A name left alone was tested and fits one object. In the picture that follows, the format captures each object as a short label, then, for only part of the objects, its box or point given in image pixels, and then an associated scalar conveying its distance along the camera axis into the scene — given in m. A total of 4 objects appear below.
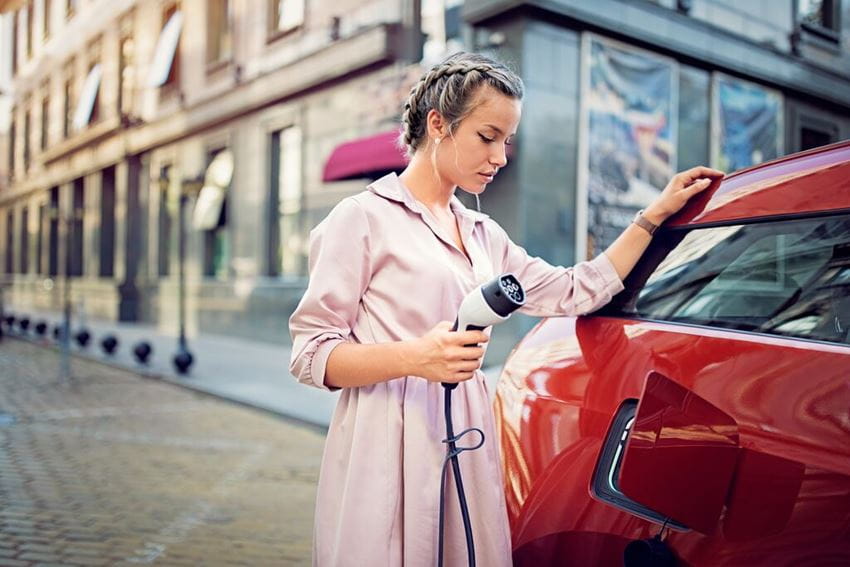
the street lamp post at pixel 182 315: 11.44
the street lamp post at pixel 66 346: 10.58
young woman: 1.73
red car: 1.37
